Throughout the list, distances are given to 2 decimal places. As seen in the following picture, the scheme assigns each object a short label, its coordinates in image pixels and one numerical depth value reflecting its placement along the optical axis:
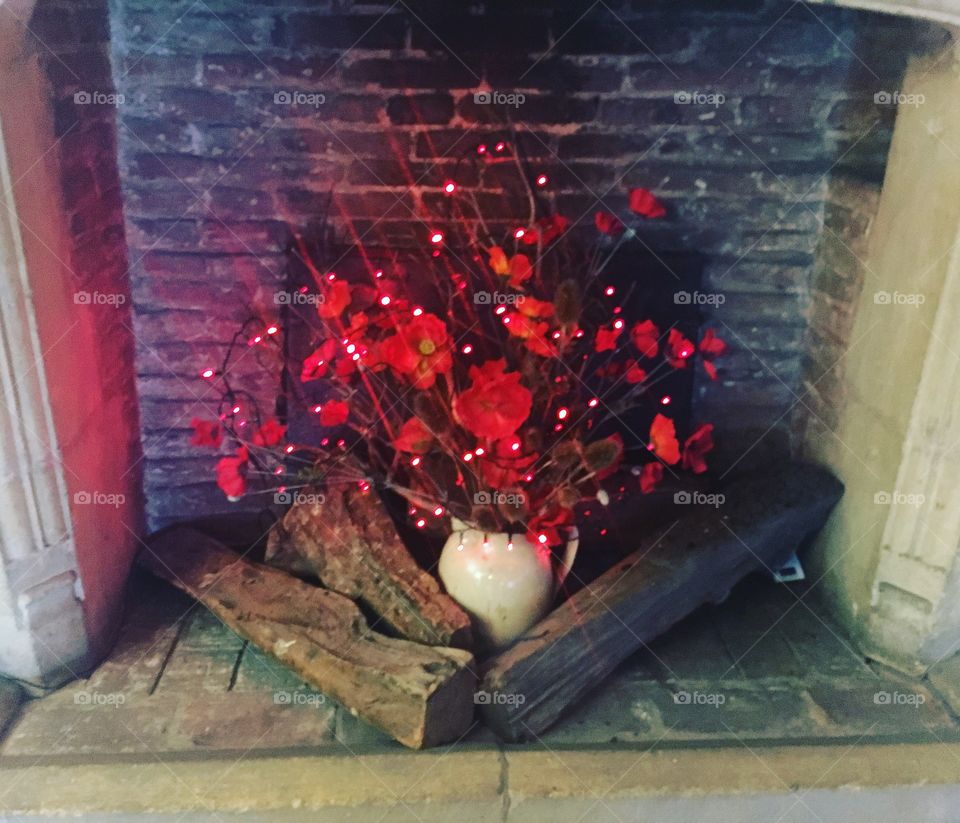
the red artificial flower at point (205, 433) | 1.88
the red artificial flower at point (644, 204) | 1.98
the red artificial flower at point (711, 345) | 1.95
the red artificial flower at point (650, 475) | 1.92
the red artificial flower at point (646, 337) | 1.88
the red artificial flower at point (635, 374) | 1.92
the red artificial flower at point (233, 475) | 1.78
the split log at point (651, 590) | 1.67
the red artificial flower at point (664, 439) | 1.71
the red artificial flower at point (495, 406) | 1.60
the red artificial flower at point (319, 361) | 1.81
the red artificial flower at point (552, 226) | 1.98
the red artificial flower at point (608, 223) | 2.01
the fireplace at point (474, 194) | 1.72
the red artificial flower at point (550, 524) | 1.81
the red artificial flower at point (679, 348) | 1.91
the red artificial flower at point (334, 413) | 1.82
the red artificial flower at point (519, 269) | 1.73
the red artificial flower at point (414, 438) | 1.71
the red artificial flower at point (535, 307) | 1.66
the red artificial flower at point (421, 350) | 1.68
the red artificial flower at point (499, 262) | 1.71
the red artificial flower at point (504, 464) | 1.73
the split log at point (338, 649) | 1.59
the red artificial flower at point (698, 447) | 1.98
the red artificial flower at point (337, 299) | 1.75
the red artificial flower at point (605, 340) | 1.81
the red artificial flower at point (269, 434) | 1.89
